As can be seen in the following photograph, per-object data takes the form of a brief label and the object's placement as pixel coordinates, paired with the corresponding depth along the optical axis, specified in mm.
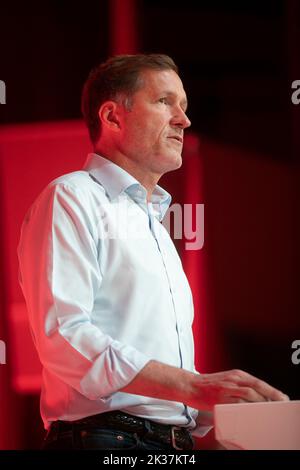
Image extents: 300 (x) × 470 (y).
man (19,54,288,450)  4702
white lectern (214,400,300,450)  4620
